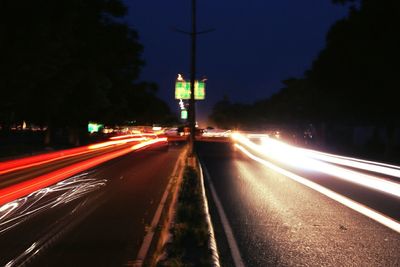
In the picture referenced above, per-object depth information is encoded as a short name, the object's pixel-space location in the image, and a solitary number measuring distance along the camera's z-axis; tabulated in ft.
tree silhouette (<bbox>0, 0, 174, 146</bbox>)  90.99
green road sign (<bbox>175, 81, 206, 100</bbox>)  201.57
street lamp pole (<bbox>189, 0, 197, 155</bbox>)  99.40
